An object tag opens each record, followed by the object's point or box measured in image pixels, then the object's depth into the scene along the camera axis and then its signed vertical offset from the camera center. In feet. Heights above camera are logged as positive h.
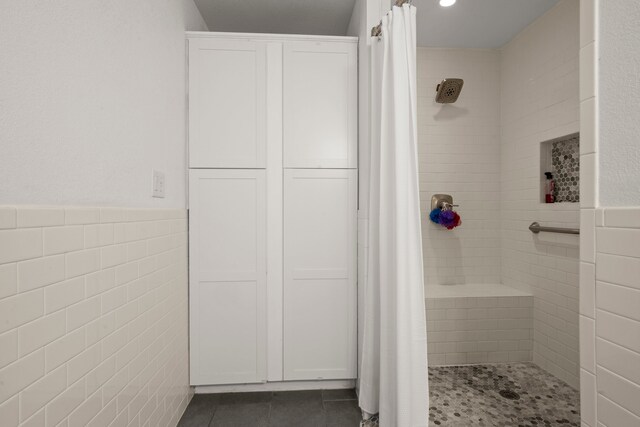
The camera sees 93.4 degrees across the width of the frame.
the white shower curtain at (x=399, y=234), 4.41 -0.32
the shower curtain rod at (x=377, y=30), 5.09 +3.14
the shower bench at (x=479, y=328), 7.29 -2.79
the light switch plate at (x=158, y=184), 4.67 +0.46
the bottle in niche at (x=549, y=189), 7.02 +0.57
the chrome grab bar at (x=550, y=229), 6.04 -0.34
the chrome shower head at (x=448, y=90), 7.84 +3.28
